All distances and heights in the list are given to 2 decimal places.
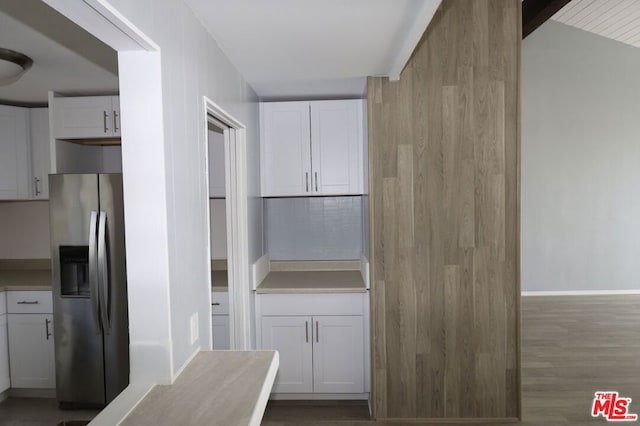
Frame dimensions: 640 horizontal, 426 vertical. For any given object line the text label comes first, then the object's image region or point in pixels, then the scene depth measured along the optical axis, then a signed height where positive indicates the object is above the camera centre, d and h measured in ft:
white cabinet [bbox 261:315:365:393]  11.86 -3.90
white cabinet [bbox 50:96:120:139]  11.84 +2.19
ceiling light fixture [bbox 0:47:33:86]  8.32 +2.56
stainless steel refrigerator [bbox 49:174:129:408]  10.73 -2.00
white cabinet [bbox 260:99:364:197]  13.05 +1.45
